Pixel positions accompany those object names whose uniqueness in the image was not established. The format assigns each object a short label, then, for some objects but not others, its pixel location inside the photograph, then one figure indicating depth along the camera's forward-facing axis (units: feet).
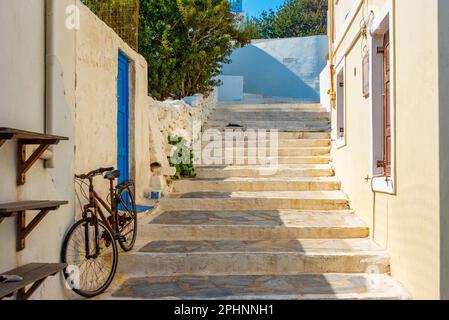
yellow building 10.91
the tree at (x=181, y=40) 35.32
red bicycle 12.98
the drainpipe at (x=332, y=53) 27.58
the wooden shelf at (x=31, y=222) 9.83
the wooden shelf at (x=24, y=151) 10.14
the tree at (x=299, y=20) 79.00
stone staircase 14.35
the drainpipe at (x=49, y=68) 11.61
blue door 19.89
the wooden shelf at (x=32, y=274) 8.78
